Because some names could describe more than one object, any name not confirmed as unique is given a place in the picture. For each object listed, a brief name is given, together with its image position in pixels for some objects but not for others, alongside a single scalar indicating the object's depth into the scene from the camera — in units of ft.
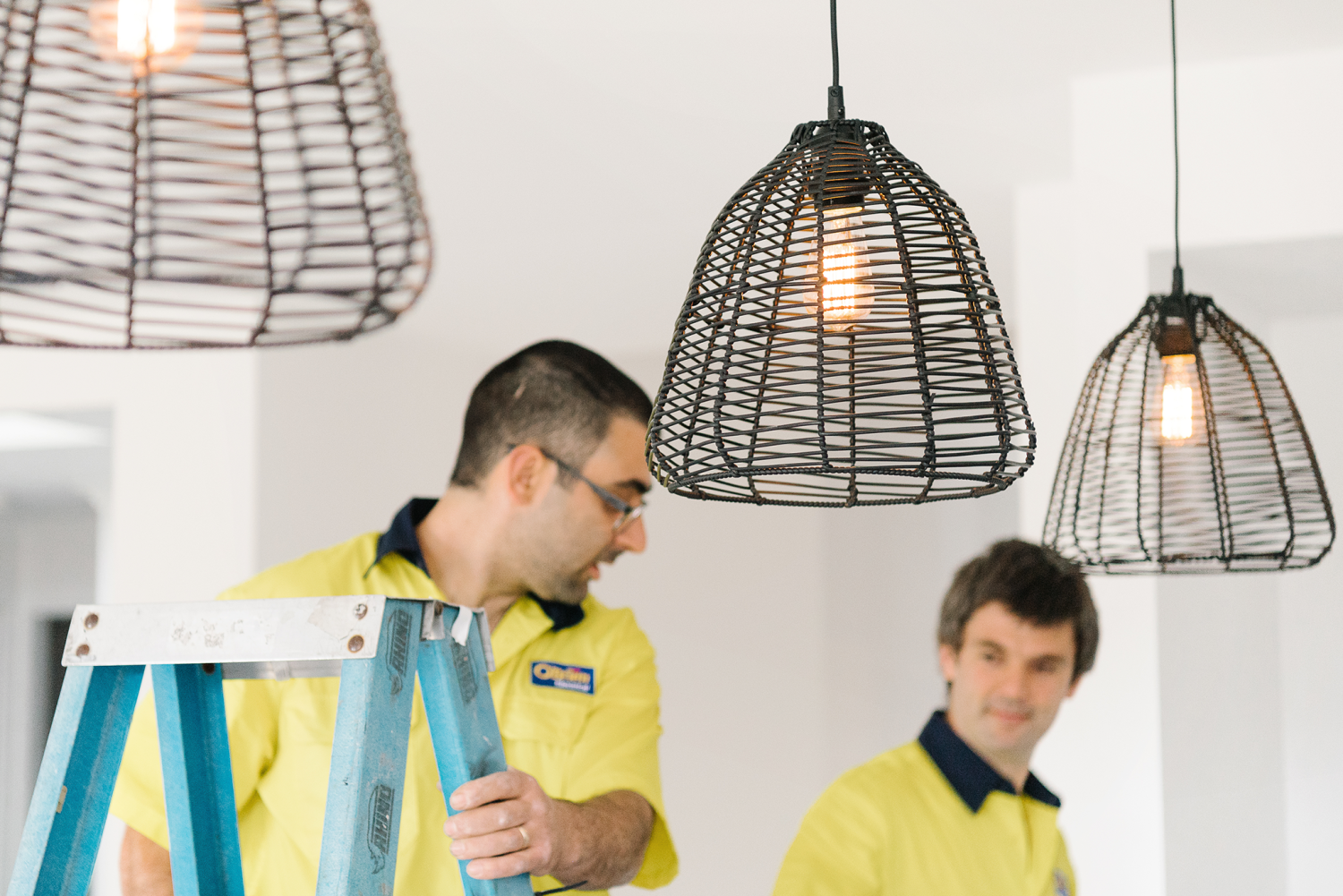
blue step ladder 8.09
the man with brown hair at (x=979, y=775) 9.83
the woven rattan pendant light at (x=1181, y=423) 9.20
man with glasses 9.43
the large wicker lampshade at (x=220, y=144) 5.93
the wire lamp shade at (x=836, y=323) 7.33
